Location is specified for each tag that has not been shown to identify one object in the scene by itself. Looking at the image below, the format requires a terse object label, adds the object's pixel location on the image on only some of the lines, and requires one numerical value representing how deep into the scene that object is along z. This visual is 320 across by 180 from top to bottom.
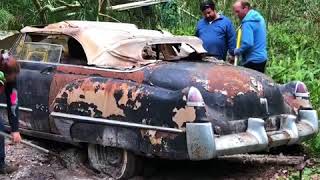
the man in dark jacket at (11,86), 5.74
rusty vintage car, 5.44
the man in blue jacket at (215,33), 7.95
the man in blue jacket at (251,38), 7.29
